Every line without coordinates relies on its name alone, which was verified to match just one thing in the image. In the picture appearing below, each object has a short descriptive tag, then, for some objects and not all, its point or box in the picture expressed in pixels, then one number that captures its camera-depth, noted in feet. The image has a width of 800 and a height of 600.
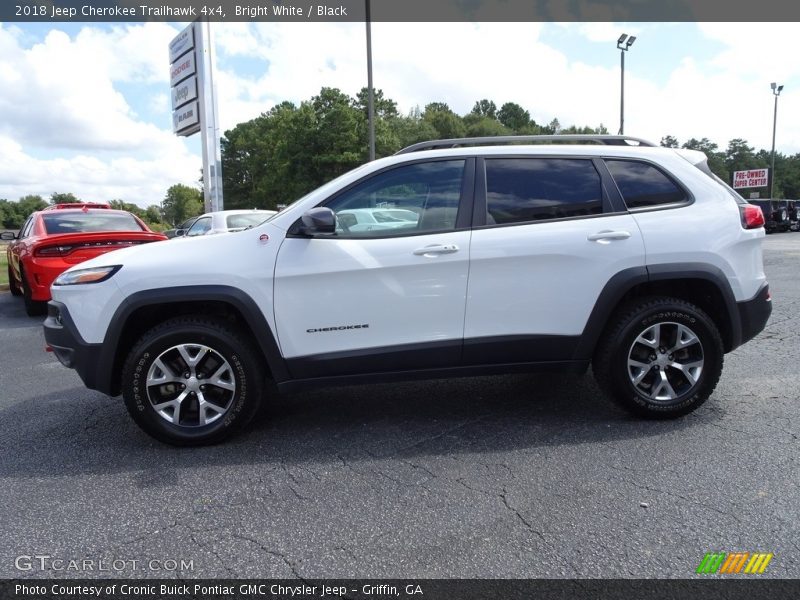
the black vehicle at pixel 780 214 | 110.32
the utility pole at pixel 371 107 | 63.05
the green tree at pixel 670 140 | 283.85
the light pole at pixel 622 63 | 93.05
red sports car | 25.27
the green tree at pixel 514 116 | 347.36
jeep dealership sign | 56.85
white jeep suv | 11.64
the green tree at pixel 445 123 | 258.98
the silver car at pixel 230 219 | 39.17
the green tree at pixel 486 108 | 390.21
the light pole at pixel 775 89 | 162.30
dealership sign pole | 55.06
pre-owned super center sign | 218.18
